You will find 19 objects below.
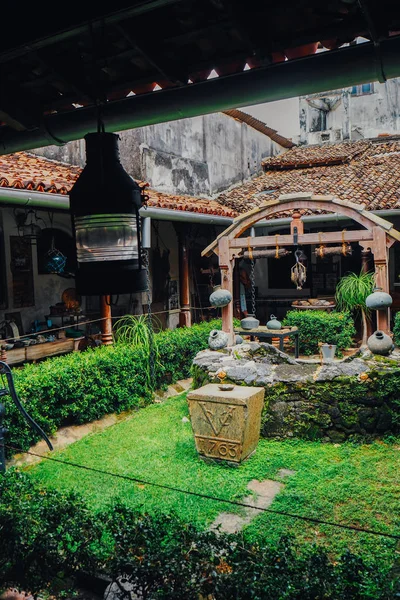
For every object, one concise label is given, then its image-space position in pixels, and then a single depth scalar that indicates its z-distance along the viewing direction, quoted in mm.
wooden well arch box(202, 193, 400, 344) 8570
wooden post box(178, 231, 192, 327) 11812
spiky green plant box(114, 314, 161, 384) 9094
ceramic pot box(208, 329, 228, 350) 8828
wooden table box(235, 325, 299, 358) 10367
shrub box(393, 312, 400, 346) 10680
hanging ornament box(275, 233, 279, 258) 9500
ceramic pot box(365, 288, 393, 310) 8188
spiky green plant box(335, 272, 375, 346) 11398
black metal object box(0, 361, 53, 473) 4395
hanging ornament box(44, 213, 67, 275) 9180
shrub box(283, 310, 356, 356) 11188
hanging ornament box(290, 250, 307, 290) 10094
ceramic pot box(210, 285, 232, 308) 9125
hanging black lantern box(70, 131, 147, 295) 2287
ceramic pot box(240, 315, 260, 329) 10812
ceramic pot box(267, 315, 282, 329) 10625
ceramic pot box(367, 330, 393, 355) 7645
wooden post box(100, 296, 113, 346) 9276
